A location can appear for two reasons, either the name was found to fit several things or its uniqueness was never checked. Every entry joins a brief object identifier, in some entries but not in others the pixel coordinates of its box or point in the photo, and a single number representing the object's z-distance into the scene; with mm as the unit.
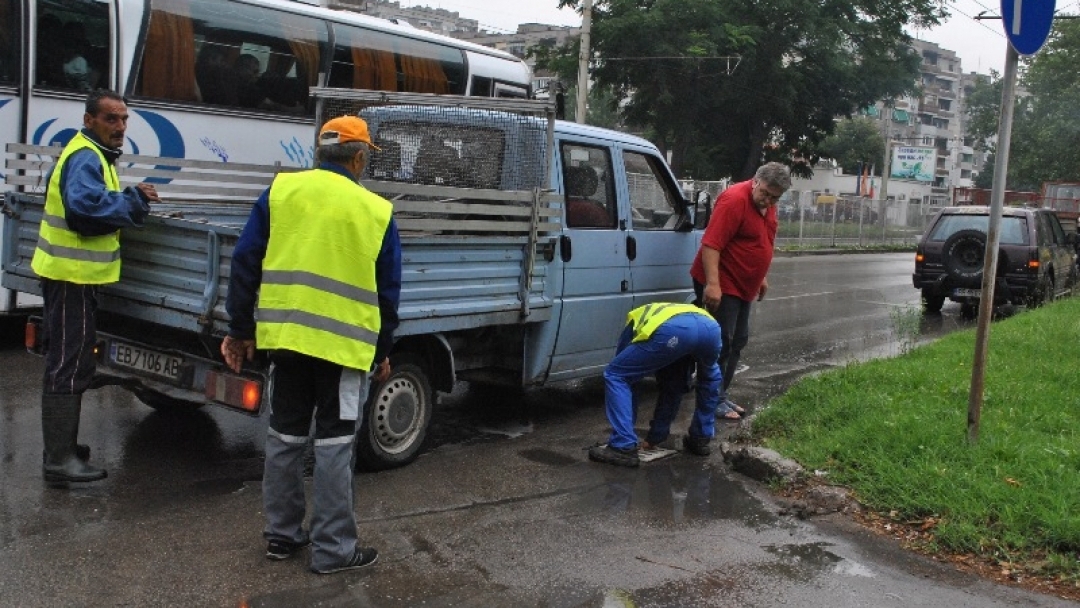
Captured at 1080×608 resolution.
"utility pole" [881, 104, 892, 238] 53656
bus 8758
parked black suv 13867
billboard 79500
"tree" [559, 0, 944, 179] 30781
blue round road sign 5477
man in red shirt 6895
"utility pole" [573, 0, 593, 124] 24281
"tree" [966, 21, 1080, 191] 42219
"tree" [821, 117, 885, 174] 70812
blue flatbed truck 5211
